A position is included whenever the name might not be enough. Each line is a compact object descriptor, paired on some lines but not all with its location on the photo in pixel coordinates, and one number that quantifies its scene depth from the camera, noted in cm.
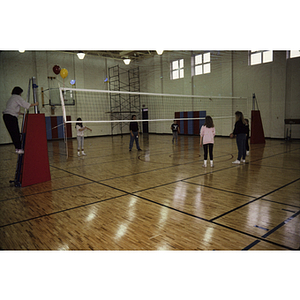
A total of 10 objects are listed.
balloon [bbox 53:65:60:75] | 1170
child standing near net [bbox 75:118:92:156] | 845
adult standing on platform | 493
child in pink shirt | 611
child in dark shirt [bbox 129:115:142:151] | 943
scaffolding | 1936
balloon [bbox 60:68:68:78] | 1144
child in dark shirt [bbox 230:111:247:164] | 639
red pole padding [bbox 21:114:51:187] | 506
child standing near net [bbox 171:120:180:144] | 1206
